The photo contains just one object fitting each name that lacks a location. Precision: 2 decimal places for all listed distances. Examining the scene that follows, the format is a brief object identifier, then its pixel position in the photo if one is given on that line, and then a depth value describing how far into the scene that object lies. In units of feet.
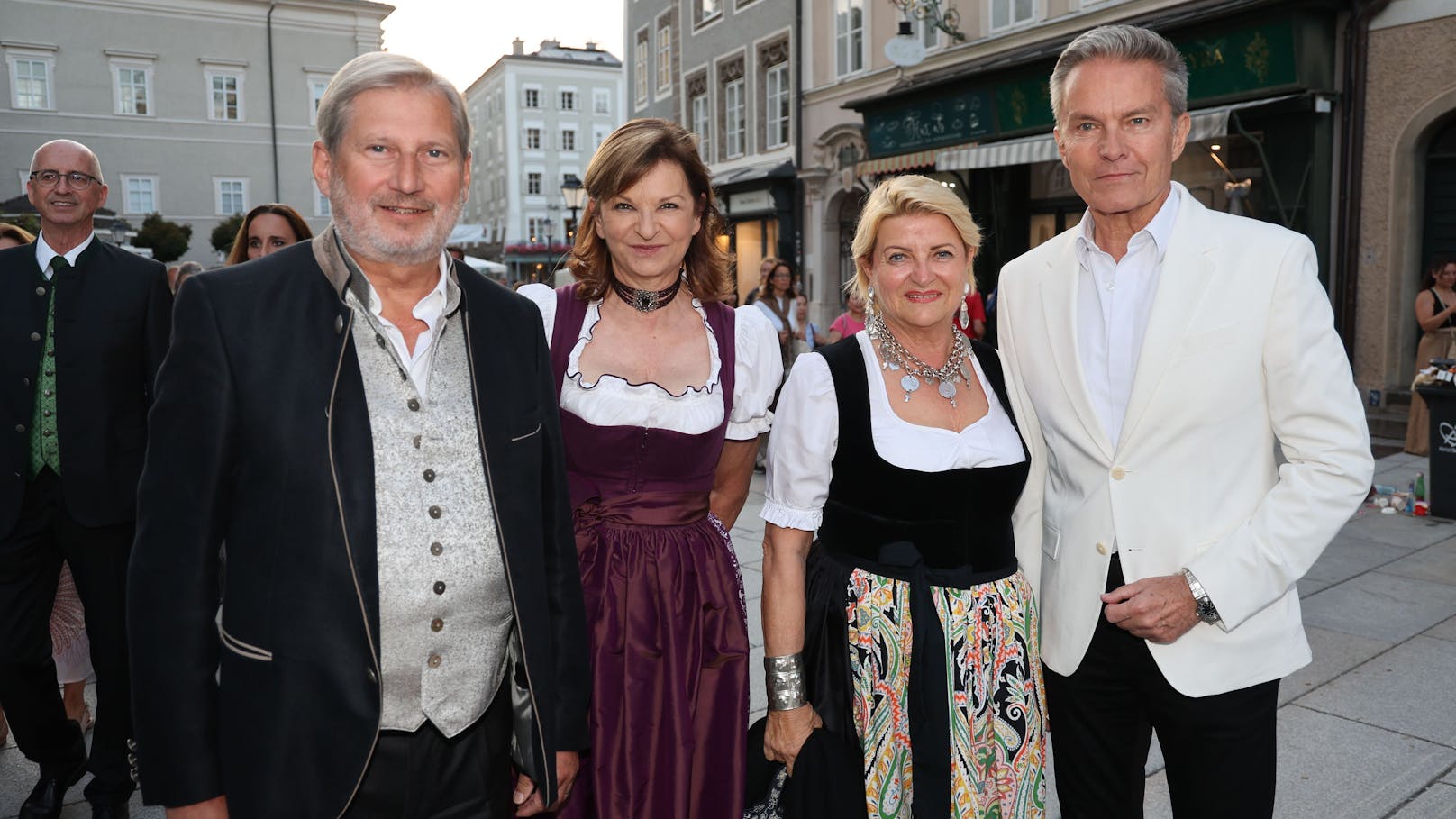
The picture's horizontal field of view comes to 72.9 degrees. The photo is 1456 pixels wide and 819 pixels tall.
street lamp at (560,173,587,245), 51.45
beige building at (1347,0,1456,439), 29.48
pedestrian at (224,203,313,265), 13.32
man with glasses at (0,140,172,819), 10.04
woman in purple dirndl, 7.81
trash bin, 22.02
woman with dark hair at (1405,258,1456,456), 28.19
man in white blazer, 6.51
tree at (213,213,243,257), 90.27
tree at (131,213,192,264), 79.61
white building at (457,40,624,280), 187.21
